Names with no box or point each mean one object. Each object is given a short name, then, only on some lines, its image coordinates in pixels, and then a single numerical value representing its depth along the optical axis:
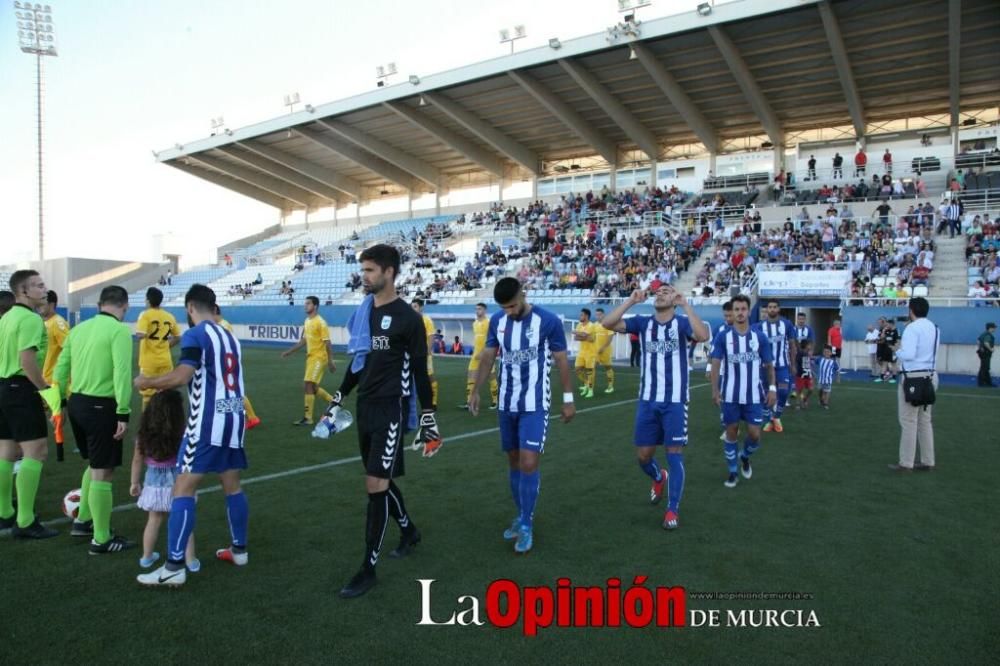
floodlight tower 44.50
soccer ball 5.32
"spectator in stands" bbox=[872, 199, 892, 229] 23.32
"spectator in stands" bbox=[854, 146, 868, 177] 29.09
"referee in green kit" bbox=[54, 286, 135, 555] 4.65
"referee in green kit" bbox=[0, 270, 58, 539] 5.02
